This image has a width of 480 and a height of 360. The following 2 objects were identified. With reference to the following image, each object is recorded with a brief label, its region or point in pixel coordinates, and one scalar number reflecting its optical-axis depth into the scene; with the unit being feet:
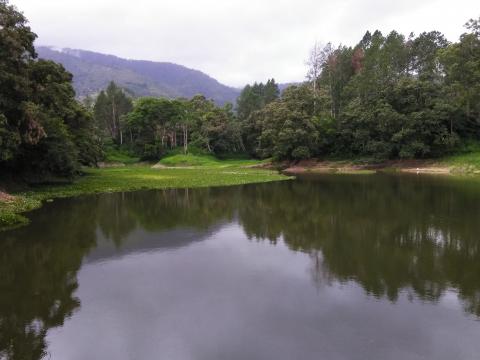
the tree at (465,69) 211.41
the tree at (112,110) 348.55
